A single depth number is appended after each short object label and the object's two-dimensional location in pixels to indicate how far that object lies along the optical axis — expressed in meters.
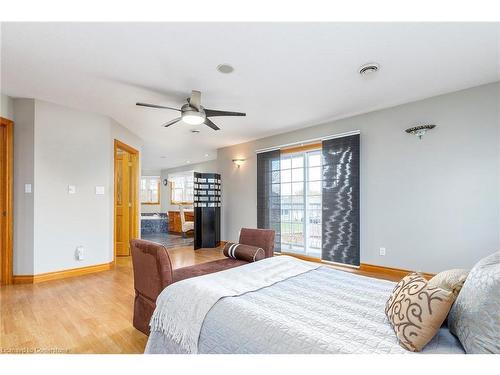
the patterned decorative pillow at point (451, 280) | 1.14
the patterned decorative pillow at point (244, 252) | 2.67
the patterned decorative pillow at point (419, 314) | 0.94
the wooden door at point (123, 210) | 4.95
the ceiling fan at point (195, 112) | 2.76
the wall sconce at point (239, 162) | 5.63
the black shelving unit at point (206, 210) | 5.73
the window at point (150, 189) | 10.23
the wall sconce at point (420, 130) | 3.06
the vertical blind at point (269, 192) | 4.93
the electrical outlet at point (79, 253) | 3.57
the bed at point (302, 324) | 0.98
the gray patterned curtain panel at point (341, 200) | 3.77
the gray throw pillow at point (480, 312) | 0.83
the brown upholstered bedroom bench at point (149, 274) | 1.85
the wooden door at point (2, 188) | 3.16
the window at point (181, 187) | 9.16
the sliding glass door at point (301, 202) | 4.45
